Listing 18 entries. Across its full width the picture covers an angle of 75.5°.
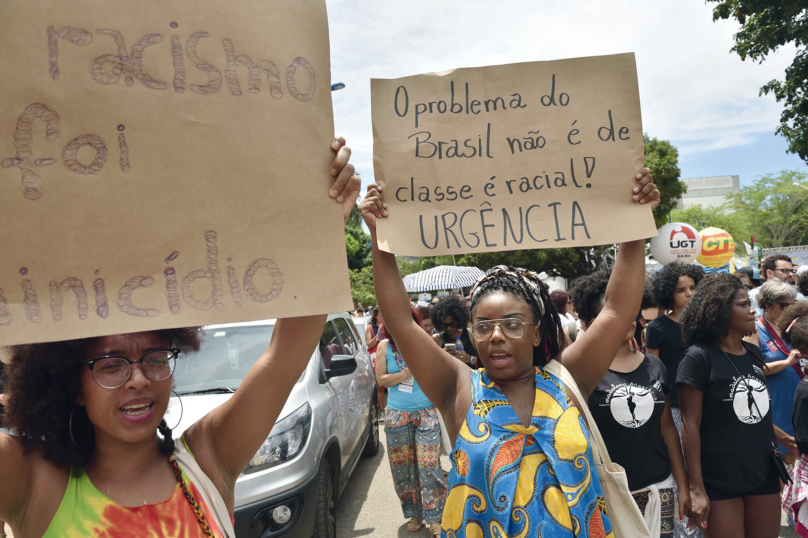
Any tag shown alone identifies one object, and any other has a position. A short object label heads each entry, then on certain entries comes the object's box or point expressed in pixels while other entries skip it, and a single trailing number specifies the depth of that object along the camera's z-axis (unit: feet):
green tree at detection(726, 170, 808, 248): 146.51
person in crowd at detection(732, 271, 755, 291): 28.92
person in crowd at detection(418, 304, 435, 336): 19.97
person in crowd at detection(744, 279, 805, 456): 13.50
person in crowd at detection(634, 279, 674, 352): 16.20
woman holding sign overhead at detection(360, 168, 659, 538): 5.84
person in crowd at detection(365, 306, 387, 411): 18.54
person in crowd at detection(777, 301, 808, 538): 10.52
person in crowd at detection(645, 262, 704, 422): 13.65
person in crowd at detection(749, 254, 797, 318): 23.24
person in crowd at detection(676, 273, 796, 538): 9.75
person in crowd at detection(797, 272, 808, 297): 21.05
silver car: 10.64
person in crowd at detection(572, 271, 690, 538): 9.34
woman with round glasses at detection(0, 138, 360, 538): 4.55
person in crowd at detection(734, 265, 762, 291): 29.55
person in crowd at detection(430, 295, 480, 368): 18.28
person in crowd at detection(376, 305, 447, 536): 15.19
